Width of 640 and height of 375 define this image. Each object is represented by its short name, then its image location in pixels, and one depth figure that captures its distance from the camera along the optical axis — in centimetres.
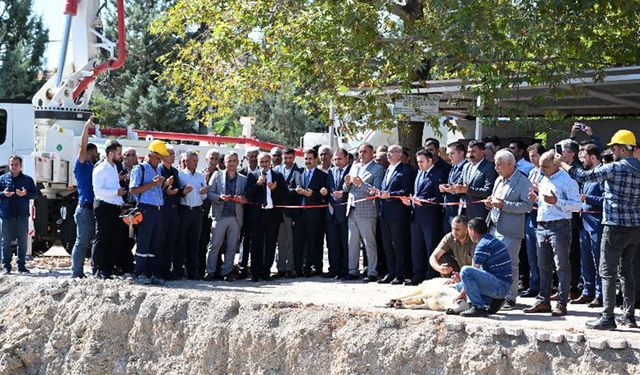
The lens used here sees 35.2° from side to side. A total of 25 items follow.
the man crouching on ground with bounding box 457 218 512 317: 1056
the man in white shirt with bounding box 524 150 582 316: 1088
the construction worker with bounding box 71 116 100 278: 1396
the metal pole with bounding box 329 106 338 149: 1755
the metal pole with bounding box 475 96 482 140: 1557
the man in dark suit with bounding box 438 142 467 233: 1326
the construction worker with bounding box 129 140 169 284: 1360
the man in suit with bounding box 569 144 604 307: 1188
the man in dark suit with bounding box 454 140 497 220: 1255
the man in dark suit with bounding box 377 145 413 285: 1409
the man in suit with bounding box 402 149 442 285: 1360
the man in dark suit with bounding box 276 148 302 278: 1548
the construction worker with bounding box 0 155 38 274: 1509
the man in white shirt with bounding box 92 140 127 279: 1358
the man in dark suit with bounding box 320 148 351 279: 1511
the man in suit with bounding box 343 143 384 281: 1457
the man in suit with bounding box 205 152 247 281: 1487
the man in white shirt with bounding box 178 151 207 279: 1444
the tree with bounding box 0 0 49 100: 3634
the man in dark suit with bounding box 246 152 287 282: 1484
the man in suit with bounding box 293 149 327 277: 1533
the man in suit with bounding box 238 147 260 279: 1512
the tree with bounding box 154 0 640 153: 1442
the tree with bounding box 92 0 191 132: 3678
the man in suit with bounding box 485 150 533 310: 1145
